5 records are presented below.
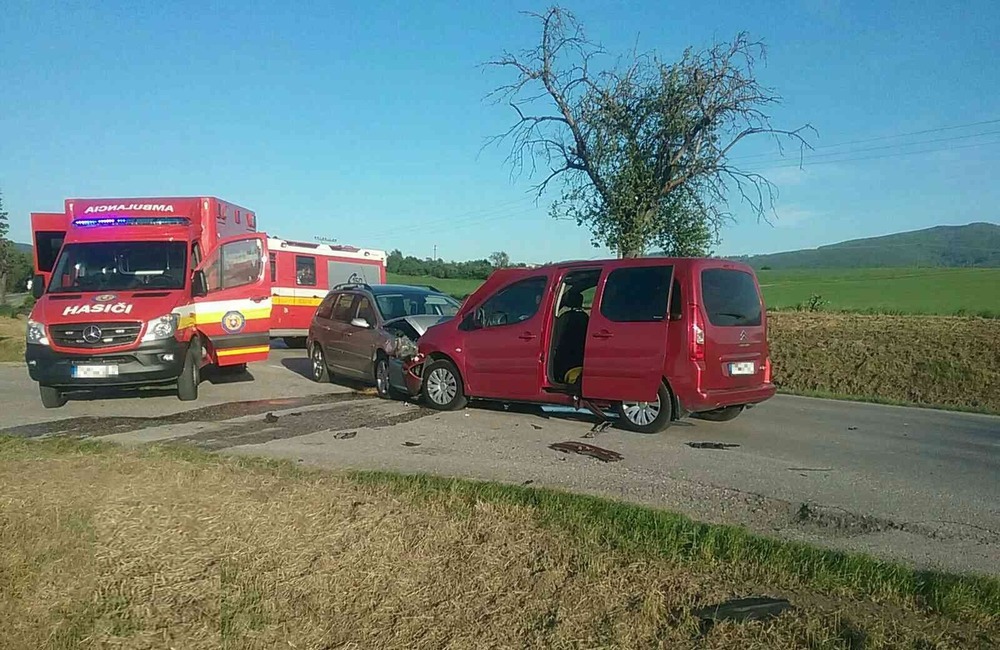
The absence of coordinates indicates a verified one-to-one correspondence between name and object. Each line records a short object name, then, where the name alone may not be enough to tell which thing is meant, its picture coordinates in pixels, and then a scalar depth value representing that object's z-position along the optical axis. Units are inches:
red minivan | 364.2
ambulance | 442.3
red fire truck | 871.1
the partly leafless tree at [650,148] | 972.6
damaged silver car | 502.0
